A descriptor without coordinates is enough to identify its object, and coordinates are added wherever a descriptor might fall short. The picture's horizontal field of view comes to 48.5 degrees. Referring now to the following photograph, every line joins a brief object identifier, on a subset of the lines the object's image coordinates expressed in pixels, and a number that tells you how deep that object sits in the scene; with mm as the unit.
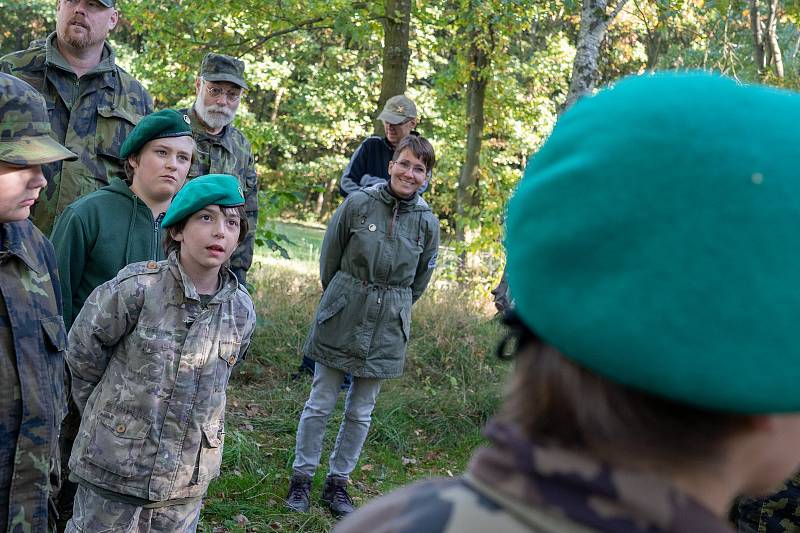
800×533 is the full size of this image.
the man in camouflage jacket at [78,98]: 4621
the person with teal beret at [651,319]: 894
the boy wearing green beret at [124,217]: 3973
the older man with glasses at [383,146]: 7203
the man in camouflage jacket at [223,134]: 5336
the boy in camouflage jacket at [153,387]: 3355
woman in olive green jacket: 5336
